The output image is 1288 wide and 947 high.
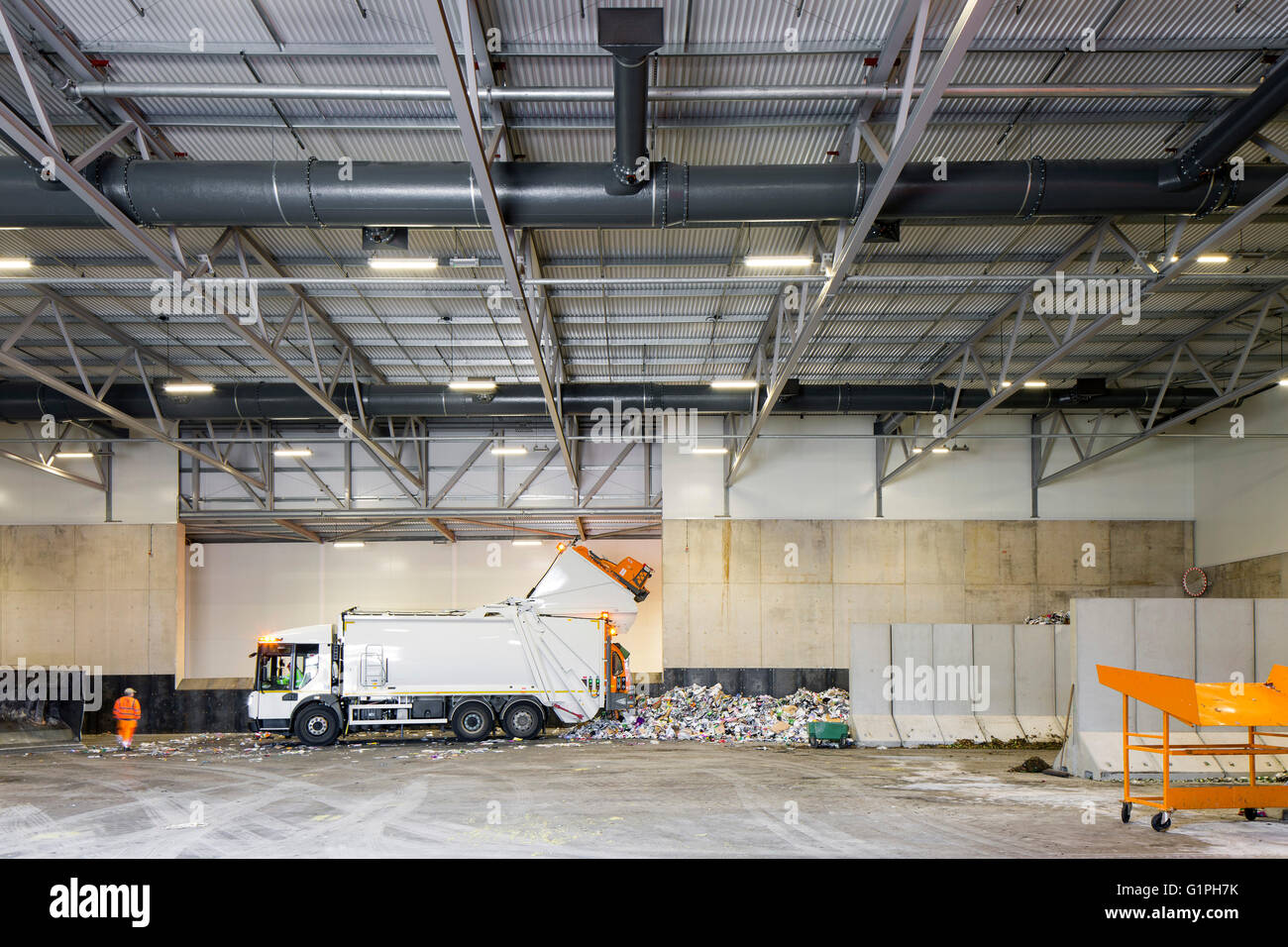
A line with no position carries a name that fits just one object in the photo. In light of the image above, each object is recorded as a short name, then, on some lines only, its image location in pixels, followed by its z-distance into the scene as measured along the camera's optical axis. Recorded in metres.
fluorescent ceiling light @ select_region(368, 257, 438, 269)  14.13
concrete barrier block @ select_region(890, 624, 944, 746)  20.44
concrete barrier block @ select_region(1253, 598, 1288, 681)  14.71
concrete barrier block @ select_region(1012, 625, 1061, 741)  20.02
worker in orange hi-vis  21.11
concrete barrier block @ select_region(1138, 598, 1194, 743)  14.71
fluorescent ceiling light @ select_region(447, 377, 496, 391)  21.11
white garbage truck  20.77
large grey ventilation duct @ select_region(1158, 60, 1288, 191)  10.40
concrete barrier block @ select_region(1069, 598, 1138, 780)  14.31
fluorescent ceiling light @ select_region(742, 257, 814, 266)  13.92
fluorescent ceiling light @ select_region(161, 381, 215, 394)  20.50
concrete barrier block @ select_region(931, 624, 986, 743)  20.20
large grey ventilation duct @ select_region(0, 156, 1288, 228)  11.37
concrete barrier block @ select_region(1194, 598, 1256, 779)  14.77
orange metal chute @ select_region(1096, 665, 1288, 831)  9.32
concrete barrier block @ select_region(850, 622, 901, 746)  20.58
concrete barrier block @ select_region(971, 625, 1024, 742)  20.03
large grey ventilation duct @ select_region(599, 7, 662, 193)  9.33
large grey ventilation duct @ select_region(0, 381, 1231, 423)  21.47
